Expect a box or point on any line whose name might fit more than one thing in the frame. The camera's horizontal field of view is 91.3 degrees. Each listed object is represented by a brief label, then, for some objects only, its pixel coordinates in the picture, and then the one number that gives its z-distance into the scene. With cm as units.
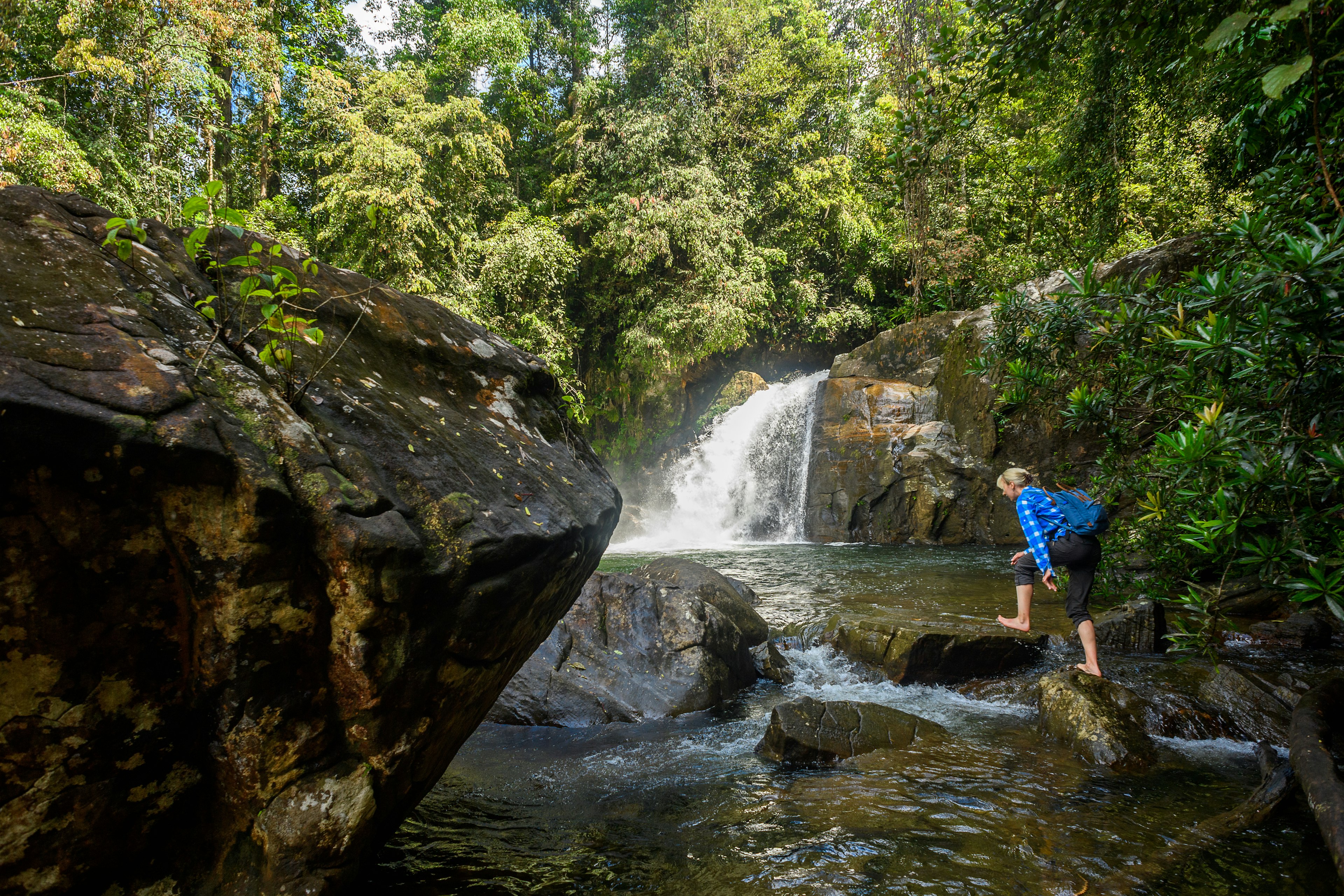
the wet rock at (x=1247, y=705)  457
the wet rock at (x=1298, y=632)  627
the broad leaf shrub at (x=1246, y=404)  231
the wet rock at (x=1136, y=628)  648
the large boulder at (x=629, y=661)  541
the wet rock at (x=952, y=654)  627
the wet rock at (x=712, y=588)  680
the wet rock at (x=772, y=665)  643
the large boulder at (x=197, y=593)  165
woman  521
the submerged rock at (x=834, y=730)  443
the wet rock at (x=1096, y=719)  426
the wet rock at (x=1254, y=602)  672
